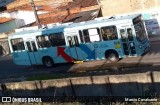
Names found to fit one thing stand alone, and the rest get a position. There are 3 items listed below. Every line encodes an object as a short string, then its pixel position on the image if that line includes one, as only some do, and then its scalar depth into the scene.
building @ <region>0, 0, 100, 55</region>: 40.97
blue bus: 26.72
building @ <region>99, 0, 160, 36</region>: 33.75
